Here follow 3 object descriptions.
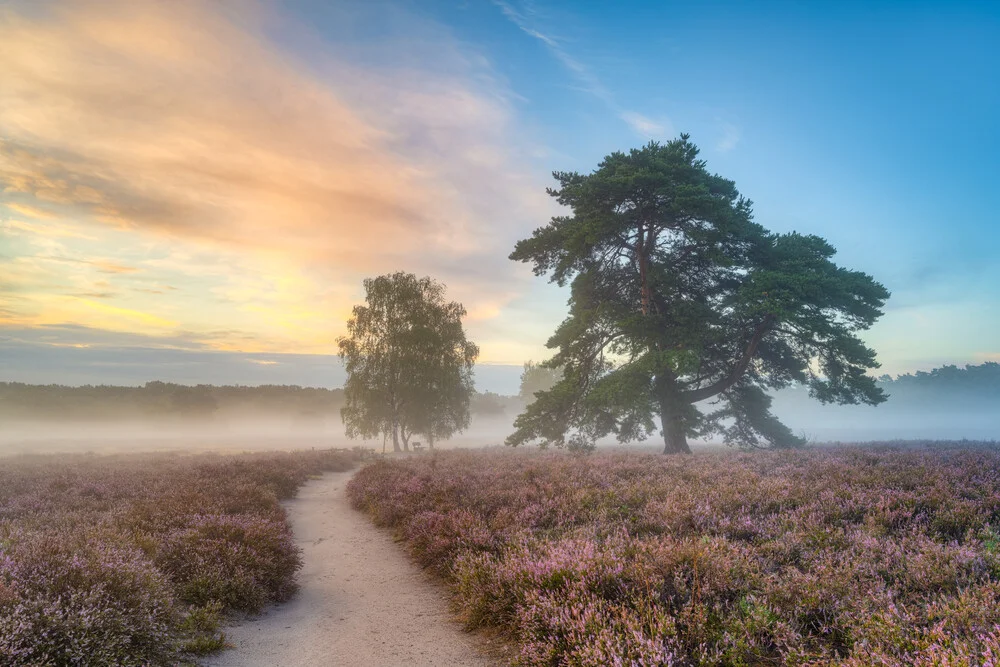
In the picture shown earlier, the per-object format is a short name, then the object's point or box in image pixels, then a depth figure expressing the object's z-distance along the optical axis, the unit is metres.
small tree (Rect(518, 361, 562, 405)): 97.96
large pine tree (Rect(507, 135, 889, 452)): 19.16
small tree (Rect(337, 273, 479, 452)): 40.47
